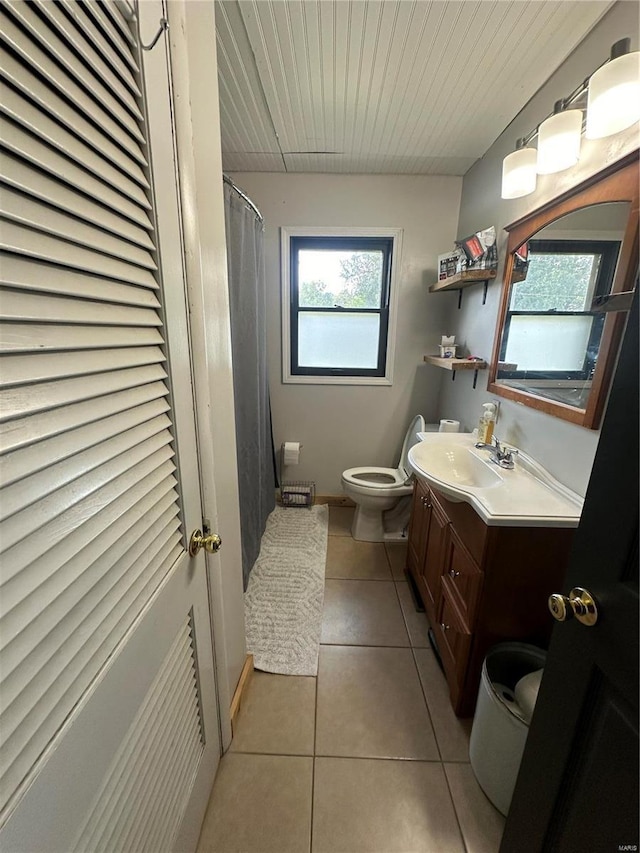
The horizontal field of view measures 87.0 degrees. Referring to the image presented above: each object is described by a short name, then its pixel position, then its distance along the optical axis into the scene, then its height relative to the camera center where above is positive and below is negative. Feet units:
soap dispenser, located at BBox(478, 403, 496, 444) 5.45 -1.27
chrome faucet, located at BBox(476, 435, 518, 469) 4.84 -1.61
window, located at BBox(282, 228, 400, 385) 8.03 +0.83
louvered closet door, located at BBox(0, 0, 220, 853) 1.22 -0.48
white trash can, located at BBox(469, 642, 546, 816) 3.24 -3.70
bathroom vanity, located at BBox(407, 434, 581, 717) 3.64 -2.61
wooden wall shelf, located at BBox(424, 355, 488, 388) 6.15 -0.41
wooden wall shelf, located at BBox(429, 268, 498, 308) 5.86 +1.11
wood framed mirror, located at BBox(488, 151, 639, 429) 3.54 +0.62
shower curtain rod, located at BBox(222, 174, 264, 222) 4.81 +2.22
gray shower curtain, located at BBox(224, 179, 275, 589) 5.38 -0.36
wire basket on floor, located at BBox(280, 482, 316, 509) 9.19 -4.17
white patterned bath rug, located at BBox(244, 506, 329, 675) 5.12 -4.62
